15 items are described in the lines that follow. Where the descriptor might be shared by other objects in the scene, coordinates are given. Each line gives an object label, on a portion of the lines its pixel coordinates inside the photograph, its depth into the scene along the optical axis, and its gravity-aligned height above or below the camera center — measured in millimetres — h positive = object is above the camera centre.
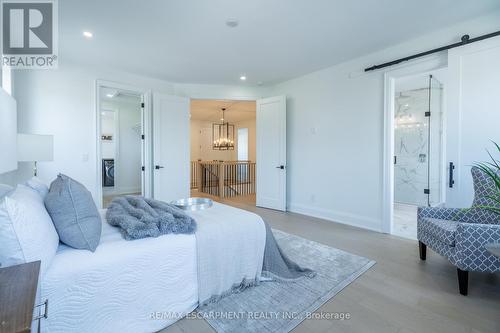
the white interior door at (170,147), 4266 +225
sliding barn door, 2518 +535
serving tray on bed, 2250 -430
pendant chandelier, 9776 +1085
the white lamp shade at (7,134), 1529 +188
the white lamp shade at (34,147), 2586 +135
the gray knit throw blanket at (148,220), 1572 -420
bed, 1233 -709
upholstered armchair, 1853 -611
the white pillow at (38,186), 1666 -189
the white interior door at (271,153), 4730 +130
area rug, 1606 -1066
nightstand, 667 -445
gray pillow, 1389 -341
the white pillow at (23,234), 1079 -348
